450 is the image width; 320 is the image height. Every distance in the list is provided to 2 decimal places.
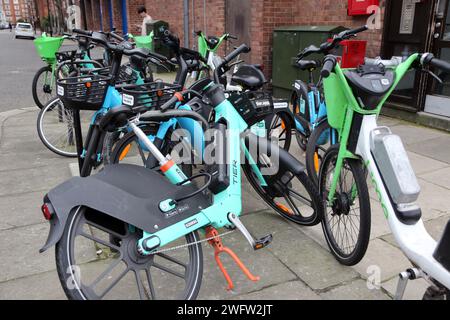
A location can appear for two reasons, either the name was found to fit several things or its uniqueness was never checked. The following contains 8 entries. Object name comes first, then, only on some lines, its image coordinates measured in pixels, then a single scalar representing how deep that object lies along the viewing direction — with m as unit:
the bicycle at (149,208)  2.02
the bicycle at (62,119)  4.81
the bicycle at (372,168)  2.00
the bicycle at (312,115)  3.44
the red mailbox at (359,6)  6.01
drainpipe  11.02
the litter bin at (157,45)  11.45
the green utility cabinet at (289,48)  6.52
